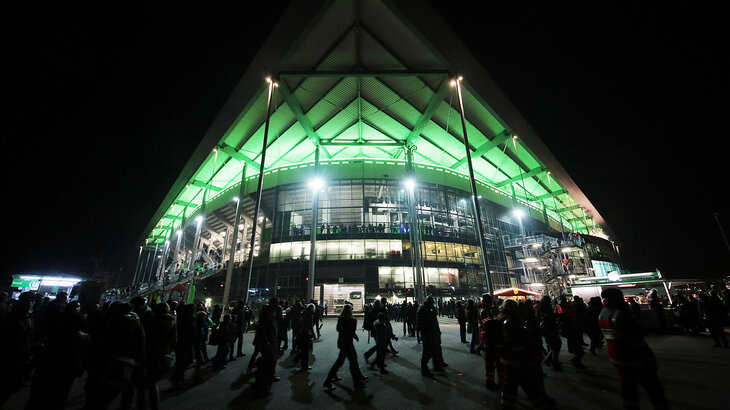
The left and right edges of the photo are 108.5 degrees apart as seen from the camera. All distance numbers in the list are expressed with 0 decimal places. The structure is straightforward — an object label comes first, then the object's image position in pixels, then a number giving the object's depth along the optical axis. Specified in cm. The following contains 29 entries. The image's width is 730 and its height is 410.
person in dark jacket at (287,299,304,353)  874
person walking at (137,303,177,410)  383
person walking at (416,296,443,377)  610
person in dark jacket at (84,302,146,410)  314
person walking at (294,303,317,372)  666
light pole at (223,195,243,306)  2057
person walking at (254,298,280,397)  497
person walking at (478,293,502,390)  480
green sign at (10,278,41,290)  2618
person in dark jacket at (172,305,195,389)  544
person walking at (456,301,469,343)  1030
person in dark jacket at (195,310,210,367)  703
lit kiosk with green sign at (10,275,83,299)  2620
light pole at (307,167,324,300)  2048
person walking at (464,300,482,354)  792
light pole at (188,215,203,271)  2824
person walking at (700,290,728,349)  786
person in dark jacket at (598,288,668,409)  313
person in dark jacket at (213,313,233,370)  695
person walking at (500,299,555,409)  349
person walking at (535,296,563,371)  630
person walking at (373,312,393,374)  633
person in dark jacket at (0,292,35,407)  374
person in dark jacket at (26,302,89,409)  330
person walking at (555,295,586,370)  638
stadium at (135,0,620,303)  1559
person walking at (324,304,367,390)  515
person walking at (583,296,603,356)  798
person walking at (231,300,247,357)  820
